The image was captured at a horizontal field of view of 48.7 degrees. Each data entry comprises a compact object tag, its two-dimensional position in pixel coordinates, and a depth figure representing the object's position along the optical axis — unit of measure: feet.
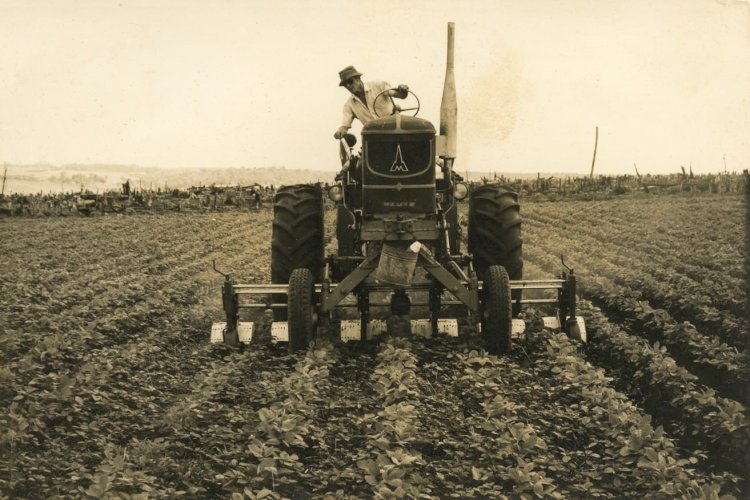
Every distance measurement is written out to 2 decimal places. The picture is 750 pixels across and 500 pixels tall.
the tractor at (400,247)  23.50
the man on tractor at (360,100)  27.12
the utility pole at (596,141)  152.05
